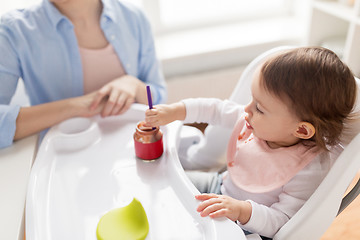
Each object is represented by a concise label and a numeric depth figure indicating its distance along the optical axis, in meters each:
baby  0.64
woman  0.89
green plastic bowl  0.62
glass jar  0.77
